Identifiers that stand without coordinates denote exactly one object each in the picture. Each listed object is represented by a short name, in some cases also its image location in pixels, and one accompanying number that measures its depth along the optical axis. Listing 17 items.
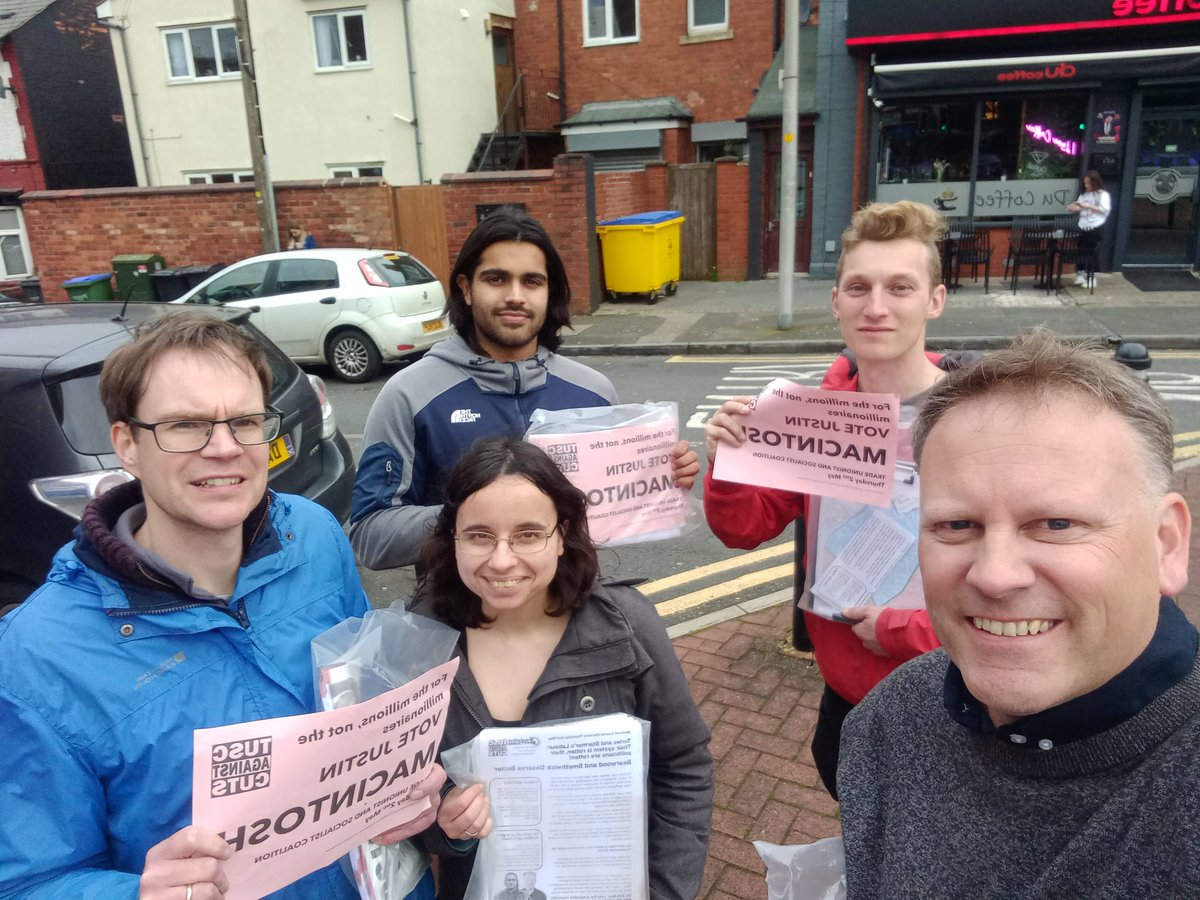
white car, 10.50
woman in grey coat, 1.75
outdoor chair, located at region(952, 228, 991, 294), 13.96
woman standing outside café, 13.20
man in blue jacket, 1.32
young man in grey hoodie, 2.29
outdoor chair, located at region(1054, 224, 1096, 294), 13.11
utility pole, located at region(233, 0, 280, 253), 12.99
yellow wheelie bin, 14.45
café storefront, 13.09
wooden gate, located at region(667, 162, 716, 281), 16.72
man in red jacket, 2.03
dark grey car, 3.45
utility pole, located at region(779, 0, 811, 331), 10.70
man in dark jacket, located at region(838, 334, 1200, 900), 0.99
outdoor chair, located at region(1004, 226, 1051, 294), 13.41
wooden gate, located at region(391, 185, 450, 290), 14.76
